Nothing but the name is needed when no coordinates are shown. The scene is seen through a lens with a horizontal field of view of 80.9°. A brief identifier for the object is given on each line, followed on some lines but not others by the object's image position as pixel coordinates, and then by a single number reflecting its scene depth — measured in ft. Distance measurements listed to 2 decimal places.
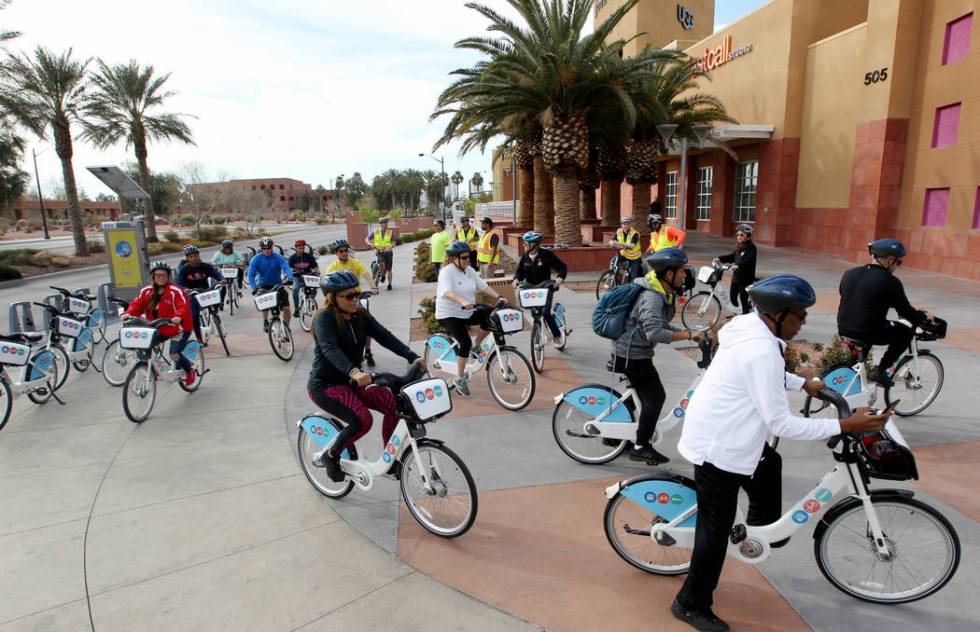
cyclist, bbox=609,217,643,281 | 35.88
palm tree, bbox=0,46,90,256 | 73.05
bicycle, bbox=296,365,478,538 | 12.49
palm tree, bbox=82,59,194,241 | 92.17
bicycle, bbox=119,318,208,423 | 20.27
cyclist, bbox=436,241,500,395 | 20.72
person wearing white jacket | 8.28
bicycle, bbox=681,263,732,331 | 30.85
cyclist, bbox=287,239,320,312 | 35.17
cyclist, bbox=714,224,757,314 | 29.63
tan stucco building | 47.16
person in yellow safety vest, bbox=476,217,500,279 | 38.17
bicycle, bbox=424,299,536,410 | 20.54
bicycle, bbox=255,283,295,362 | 28.30
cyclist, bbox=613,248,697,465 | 13.92
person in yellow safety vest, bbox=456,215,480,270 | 44.64
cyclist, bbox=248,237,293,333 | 30.78
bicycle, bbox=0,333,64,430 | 19.74
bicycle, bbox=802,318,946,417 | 17.34
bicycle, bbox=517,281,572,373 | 23.70
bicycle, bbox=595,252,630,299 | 37.35
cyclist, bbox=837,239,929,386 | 16.33
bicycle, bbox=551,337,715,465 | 15.42
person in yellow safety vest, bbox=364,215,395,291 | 49.73
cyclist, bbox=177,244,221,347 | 30.55
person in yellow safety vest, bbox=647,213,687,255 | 32.68
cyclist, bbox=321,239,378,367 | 28.25
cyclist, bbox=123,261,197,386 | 22.03
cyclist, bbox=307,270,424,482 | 13.00
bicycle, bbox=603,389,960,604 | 9.53
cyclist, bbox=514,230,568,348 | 26.14
